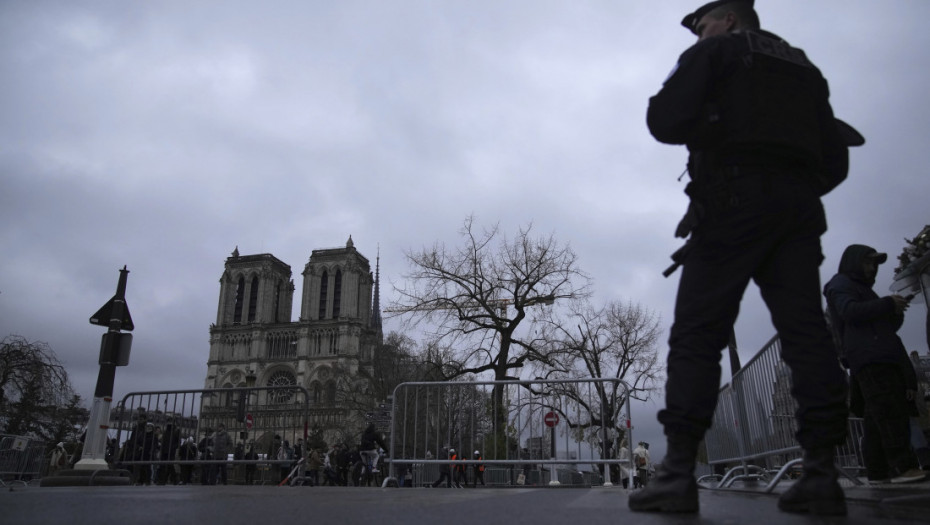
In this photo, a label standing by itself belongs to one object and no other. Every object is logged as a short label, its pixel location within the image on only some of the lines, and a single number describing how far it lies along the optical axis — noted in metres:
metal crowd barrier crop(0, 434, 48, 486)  12.70
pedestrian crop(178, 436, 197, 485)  11.45
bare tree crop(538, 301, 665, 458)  9.32
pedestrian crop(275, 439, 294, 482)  13.21
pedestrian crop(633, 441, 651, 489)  17.22
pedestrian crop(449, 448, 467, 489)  12.25
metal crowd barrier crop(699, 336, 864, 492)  4.92
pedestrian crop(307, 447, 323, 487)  17.72
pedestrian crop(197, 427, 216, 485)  11.06
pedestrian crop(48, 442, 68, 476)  18.93
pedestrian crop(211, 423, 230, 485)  11.33
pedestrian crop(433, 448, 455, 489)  12.79
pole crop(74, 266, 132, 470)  9.66
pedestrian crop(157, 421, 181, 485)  10.38
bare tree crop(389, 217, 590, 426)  22.22
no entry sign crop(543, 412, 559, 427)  9.62
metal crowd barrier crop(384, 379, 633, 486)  8.59
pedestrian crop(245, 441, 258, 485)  12.36
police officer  2.19
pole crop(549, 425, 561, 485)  9.17
